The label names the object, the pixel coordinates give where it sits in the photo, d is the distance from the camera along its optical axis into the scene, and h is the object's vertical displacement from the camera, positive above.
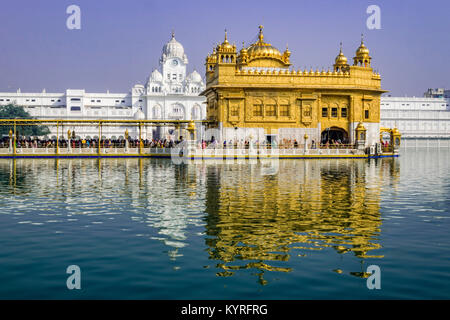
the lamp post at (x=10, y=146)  39.58 +0.37
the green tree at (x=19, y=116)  87.12 +6.39
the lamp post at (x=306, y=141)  40.31 +0.57
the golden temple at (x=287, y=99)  42.66 +4.39
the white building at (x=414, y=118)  127.46 +7.74
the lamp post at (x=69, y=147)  40.94 +0.26
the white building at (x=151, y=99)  112.44 +11.87
